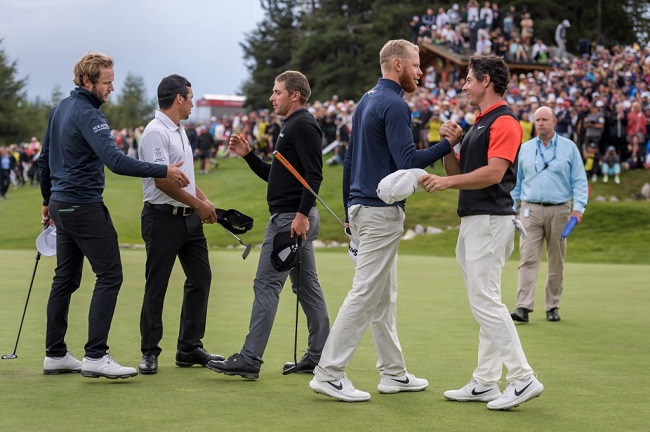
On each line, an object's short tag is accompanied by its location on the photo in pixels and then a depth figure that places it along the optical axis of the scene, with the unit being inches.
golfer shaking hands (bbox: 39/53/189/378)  289.3
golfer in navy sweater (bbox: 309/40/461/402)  266.8
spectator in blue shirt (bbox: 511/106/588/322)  452.8
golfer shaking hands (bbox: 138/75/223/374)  309.7
